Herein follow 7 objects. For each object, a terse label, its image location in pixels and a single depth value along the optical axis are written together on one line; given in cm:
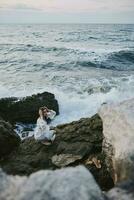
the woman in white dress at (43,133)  519
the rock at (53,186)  199
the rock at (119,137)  307
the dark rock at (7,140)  513
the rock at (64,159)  473
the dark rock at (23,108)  761
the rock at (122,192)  209
